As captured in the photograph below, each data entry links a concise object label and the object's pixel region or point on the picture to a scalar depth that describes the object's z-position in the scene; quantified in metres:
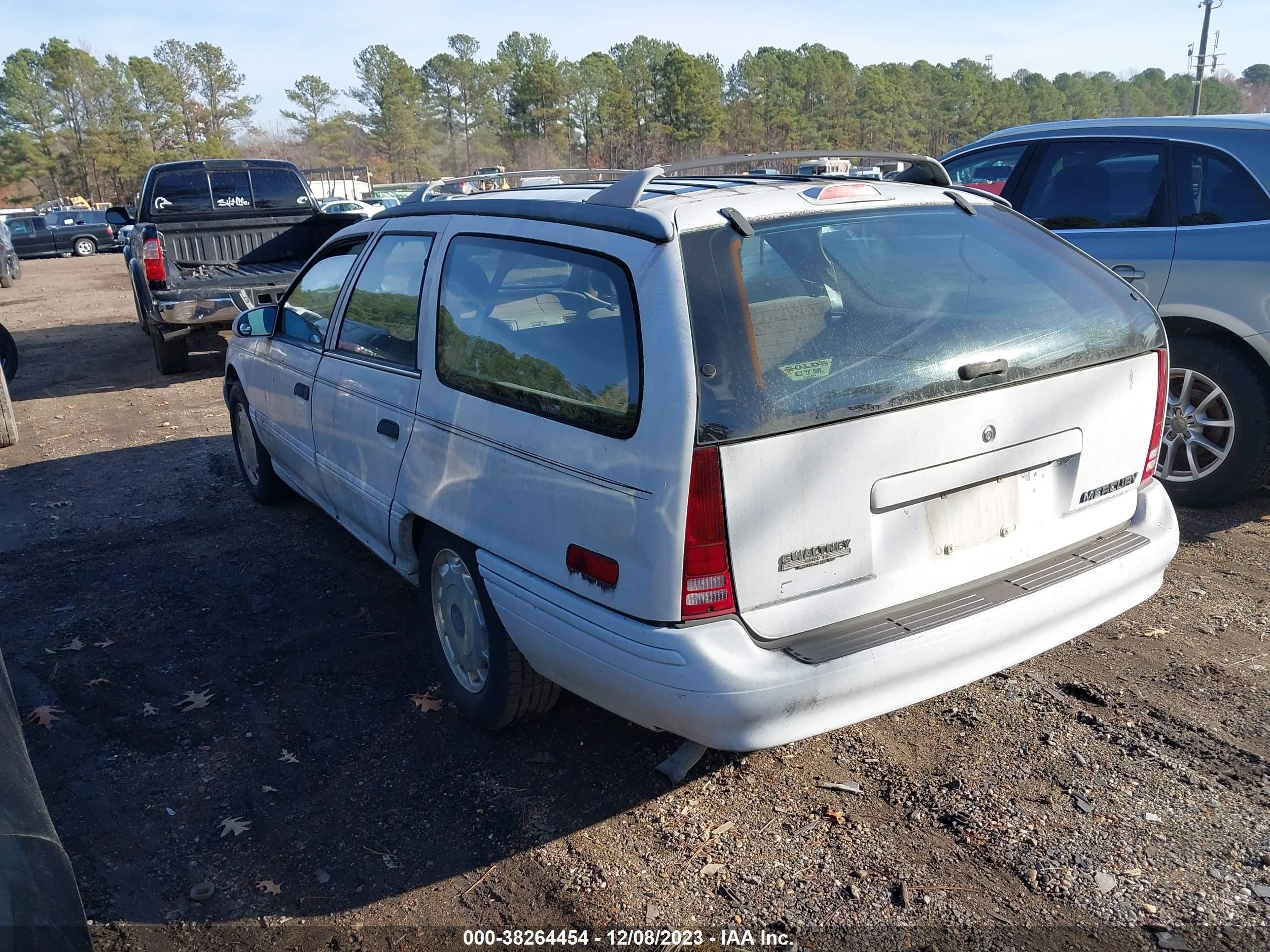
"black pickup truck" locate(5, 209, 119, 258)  34.59
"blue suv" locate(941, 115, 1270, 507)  4.98
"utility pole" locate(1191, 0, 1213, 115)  45.28
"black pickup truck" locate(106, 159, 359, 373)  10.44
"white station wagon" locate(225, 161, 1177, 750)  2.61
